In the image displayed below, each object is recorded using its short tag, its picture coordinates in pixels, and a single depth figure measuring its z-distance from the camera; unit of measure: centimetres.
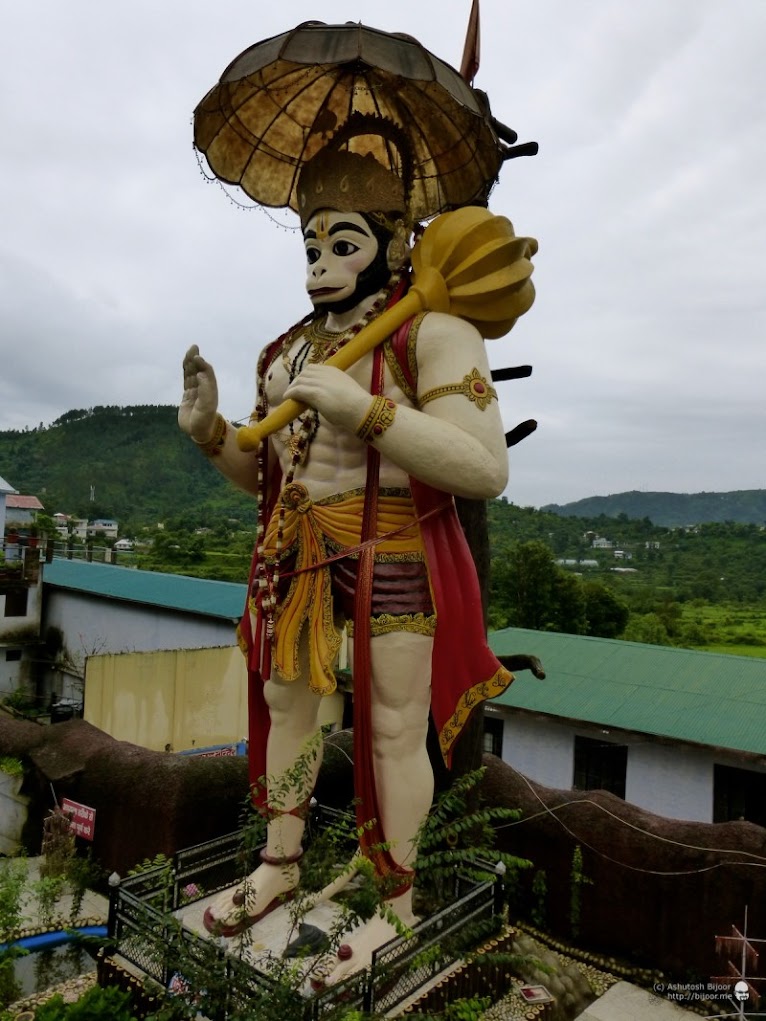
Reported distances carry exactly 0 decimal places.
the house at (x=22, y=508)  4191
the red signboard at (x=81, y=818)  795
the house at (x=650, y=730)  816
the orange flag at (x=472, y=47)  529
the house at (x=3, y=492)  2351
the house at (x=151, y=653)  1012
